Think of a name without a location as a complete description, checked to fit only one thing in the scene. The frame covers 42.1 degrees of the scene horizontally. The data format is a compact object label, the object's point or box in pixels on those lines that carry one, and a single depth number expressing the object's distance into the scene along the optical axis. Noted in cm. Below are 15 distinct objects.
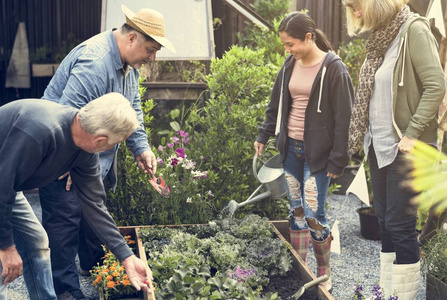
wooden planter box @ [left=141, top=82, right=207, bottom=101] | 587
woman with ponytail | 362
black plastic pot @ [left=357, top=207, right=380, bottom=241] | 518
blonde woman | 304
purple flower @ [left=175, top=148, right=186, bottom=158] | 463
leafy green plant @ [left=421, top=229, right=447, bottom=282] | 366
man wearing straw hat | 337
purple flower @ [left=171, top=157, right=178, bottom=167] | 452
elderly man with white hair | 245
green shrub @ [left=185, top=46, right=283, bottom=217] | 493
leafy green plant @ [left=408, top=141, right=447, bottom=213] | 113
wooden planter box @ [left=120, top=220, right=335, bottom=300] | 327
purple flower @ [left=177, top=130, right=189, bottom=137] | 482
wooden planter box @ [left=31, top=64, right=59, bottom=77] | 778
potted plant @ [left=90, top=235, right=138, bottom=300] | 357
